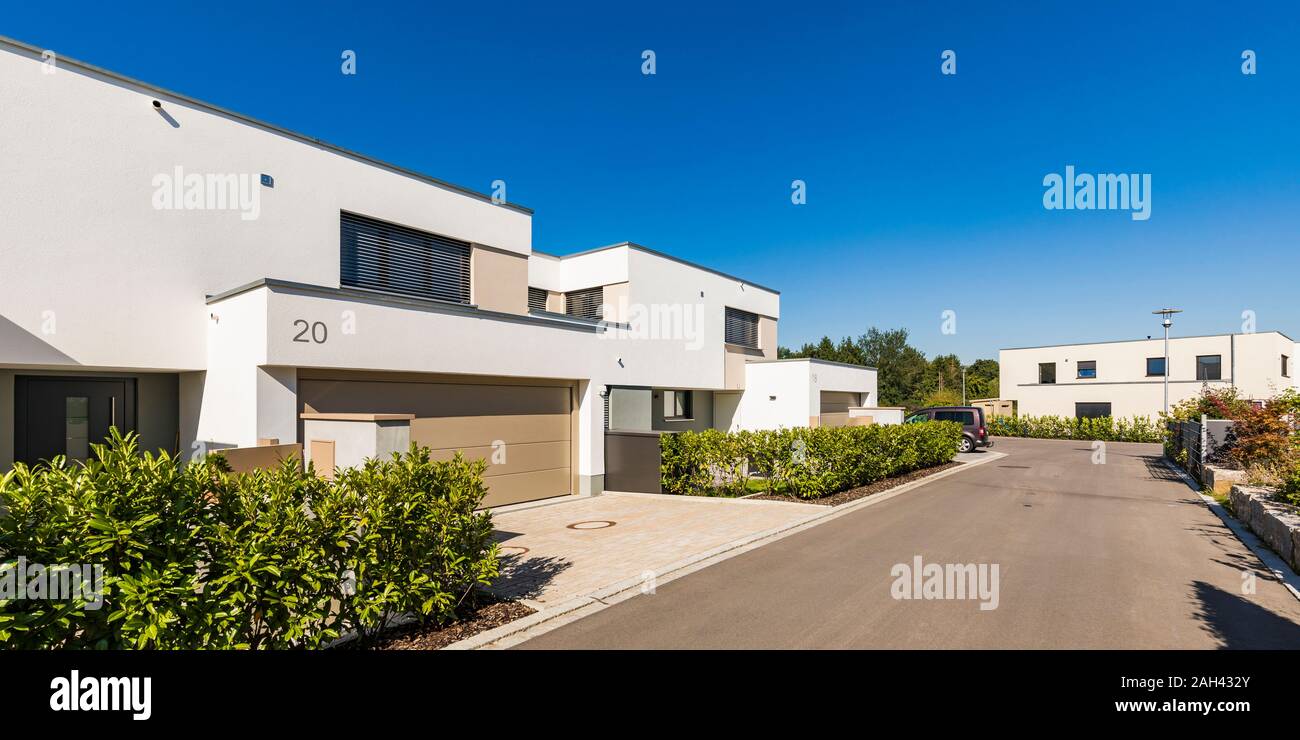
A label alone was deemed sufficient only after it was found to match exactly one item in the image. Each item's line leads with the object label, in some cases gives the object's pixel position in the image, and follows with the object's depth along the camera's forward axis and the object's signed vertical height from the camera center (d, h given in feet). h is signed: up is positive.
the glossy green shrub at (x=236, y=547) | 10.99 -3.68
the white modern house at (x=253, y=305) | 26.03 +3.67
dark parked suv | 87.15 -5.92
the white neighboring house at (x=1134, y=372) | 120.37 +1.59
